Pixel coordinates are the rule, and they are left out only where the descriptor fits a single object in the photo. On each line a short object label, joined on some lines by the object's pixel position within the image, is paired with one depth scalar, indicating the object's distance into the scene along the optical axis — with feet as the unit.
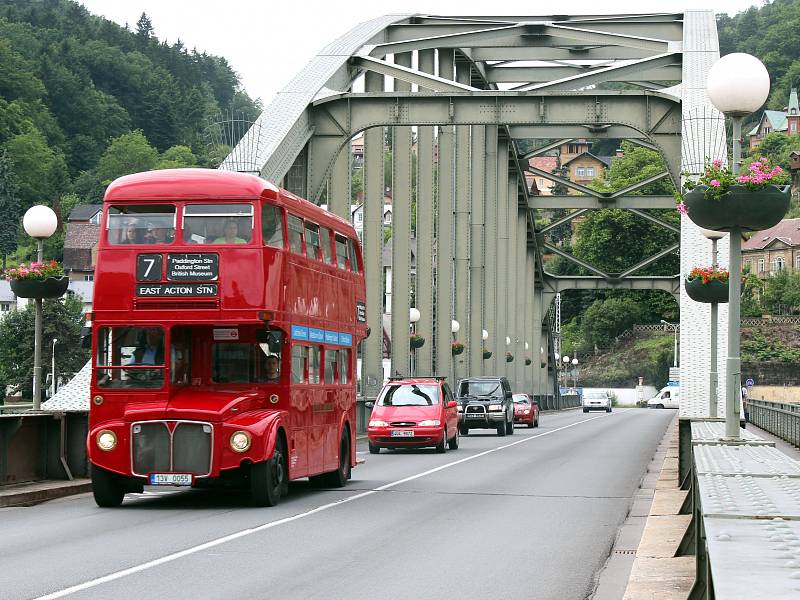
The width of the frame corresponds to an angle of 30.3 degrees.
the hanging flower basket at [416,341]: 152.66
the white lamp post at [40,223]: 73.51
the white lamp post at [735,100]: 47.96
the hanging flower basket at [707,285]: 70.38
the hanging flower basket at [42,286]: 72.18
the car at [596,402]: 319.16
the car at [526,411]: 182.09
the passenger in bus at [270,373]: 58.54
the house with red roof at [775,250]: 549.54
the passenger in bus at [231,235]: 56.80
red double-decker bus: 55.36
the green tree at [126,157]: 495.82
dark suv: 149.69
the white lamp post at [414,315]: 147.02
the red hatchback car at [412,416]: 104.78
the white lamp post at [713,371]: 72.40
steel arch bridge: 109.50
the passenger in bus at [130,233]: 57.16
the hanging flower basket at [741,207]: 47.01
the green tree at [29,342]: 351.05
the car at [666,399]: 337.93
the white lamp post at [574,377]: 429.38
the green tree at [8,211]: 486.79
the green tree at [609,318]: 454.40
